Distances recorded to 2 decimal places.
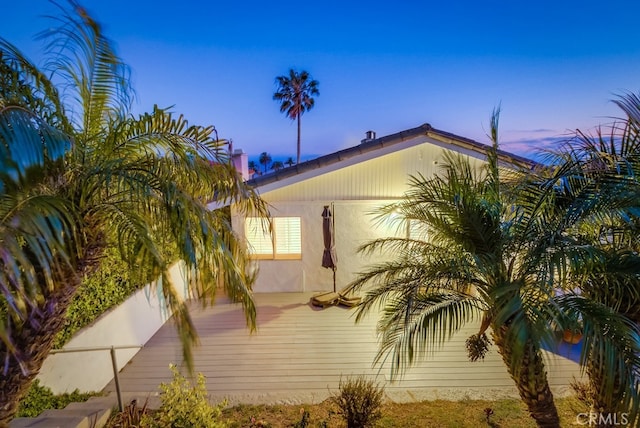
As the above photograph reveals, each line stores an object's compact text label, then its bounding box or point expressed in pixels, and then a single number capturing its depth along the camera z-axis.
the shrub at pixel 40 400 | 3.83
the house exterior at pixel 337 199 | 8.38
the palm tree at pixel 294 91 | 30.36
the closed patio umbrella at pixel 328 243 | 8.46
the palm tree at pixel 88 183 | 1.90
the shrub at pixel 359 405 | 3.88
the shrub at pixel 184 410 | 3.60
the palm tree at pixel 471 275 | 3.04
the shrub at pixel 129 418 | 3.87
